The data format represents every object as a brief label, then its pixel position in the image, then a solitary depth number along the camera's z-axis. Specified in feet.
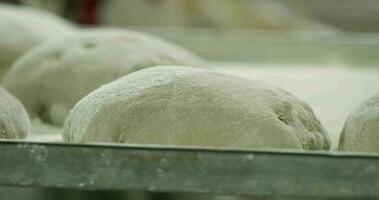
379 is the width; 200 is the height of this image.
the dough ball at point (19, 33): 6.14
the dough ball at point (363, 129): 3.67
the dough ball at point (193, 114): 3.65
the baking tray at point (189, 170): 3.24
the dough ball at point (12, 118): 3.93
